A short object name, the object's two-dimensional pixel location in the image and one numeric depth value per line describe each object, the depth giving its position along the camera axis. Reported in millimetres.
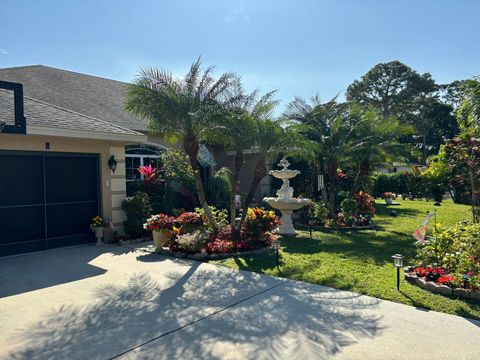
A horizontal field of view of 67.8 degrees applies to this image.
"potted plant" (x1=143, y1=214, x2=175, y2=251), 9789
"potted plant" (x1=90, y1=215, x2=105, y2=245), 11000
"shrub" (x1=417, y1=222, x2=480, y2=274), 6301
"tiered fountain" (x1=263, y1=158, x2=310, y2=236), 12336
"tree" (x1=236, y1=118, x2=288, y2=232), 10227
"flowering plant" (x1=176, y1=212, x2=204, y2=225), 10273
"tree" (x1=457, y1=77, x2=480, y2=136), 7660
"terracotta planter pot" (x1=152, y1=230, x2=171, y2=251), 9805
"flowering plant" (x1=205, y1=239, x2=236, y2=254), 9148
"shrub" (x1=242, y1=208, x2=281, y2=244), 9867
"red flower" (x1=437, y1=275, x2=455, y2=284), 6065
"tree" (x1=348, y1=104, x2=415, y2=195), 14250
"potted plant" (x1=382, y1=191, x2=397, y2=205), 23172
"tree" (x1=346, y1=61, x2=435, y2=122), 48781
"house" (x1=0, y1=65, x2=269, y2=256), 9719
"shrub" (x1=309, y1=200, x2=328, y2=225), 14219
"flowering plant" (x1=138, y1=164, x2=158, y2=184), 13742
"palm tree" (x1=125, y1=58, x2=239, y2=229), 9648
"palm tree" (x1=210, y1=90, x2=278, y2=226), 10125
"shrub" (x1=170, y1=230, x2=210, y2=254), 9180
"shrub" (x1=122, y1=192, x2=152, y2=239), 11539
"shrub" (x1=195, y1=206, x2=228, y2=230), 10805
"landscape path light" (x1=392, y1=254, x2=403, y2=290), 6164
